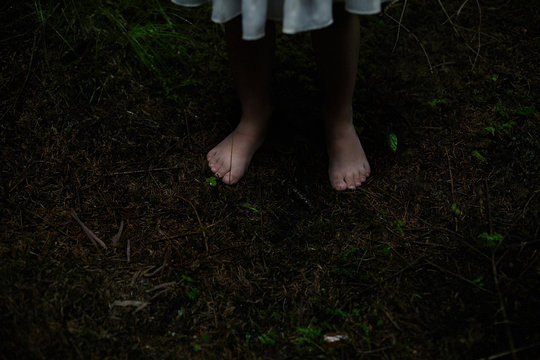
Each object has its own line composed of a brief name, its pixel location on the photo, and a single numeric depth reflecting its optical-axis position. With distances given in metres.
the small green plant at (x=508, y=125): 1.50
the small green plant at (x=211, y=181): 1.41
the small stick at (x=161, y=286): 1.16
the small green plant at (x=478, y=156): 1.44
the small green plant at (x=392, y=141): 1.49
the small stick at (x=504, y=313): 0.96
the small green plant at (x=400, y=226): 1.29
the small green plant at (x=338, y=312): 1.12
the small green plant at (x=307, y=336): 1.08
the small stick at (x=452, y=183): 1.31
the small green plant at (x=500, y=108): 1.55
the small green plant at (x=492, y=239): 1.20
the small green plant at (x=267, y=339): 1.08
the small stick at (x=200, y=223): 1.27
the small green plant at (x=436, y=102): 1.60
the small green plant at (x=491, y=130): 1.49
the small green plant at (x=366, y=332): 1.08
